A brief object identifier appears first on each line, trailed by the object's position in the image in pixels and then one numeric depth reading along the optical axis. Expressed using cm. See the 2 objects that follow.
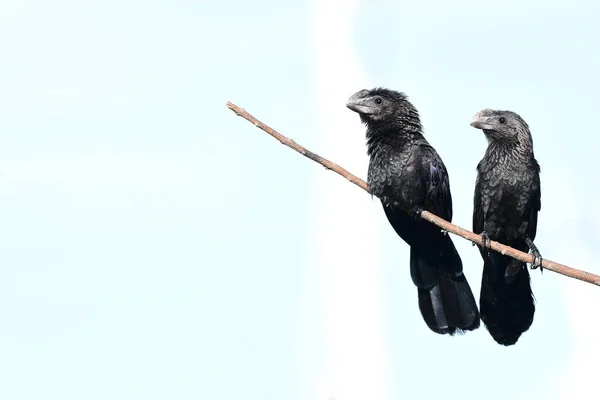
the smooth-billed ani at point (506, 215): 1855
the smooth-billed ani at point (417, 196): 1848
